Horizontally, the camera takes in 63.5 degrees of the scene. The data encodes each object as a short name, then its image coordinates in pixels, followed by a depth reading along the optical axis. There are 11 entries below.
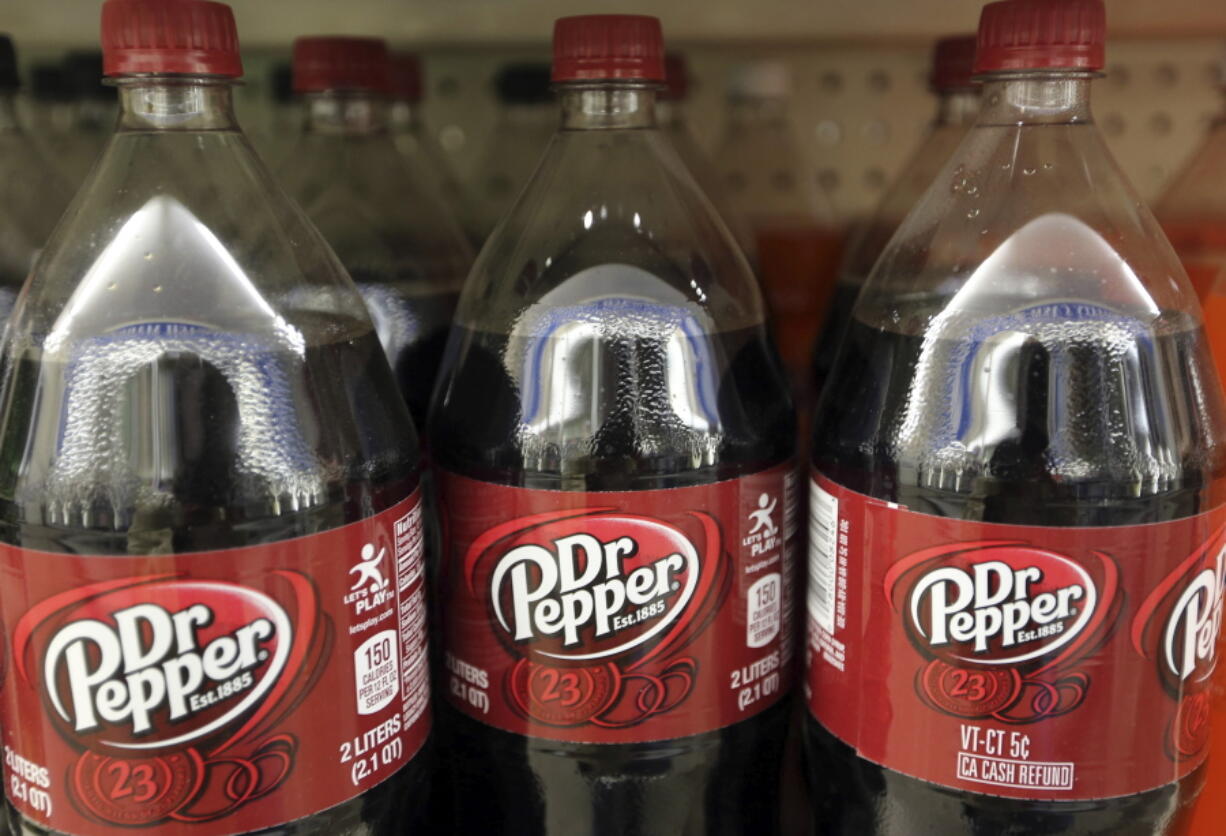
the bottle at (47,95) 0.39
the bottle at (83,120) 0.38
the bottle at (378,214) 0.33
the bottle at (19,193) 0.33
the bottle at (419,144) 0.38
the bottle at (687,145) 0.38
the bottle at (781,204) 0.42
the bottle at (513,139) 0.40
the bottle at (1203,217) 0.34
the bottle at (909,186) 0.35
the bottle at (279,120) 0.40
